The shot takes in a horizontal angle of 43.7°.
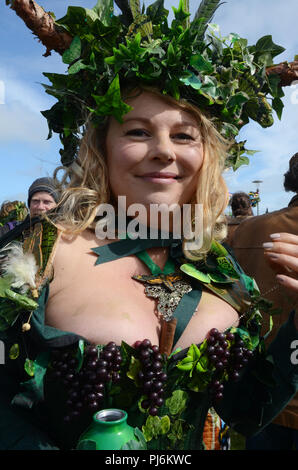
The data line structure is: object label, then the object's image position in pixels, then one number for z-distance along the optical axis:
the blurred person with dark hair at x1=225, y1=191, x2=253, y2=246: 3.60
